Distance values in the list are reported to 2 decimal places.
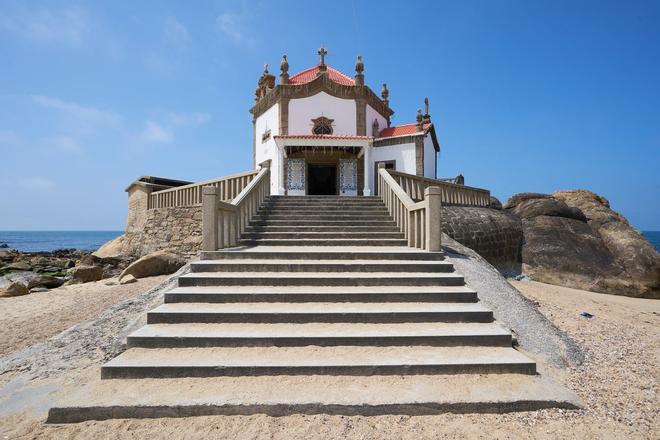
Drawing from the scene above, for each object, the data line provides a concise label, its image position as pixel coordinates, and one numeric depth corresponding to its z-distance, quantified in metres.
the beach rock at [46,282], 12.08
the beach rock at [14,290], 10.66
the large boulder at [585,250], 11.79
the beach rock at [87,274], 12.61
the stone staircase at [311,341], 3.33
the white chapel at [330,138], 17.03
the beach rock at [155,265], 11.22
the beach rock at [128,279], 10.70
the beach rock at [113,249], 17.92
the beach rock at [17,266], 19.90
